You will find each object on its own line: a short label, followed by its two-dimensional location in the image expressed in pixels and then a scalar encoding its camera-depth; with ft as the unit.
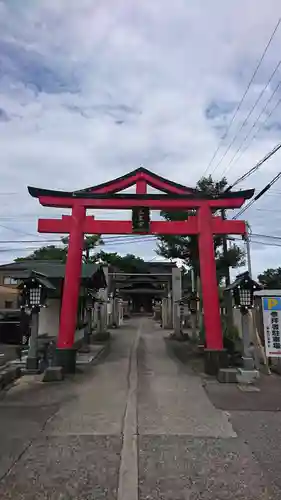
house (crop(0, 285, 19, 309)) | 100.17
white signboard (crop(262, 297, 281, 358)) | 39.50
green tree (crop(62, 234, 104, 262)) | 140.36
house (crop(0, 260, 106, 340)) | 58.44
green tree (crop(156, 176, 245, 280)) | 62.28
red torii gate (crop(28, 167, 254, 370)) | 42.52
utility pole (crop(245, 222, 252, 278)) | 83.15
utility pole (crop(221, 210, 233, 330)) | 59.72
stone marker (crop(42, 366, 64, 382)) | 36.63
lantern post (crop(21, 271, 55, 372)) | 40.78
